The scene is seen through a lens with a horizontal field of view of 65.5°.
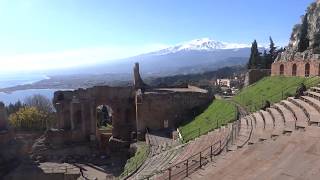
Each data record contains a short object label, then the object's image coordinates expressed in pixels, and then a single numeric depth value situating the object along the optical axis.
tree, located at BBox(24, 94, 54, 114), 50.05
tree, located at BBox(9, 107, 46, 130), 39.57
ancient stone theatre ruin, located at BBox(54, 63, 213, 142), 25.10
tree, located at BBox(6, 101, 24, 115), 51.11
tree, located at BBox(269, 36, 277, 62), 42.84
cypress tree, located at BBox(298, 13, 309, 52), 34.41
